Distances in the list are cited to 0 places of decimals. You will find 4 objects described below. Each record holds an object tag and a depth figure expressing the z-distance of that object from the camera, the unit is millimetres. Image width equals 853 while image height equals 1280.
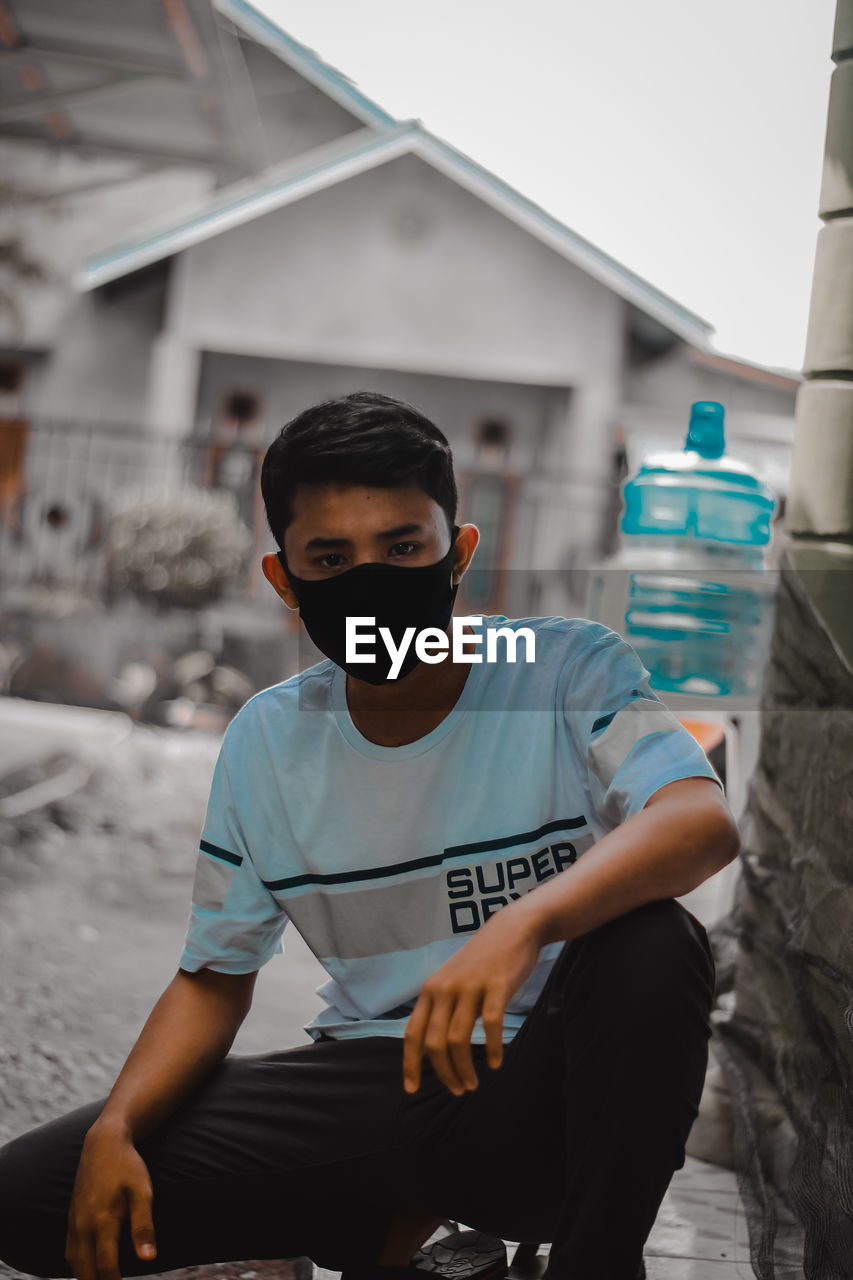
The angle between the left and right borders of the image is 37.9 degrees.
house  11516
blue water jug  3635
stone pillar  2432
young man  1561
